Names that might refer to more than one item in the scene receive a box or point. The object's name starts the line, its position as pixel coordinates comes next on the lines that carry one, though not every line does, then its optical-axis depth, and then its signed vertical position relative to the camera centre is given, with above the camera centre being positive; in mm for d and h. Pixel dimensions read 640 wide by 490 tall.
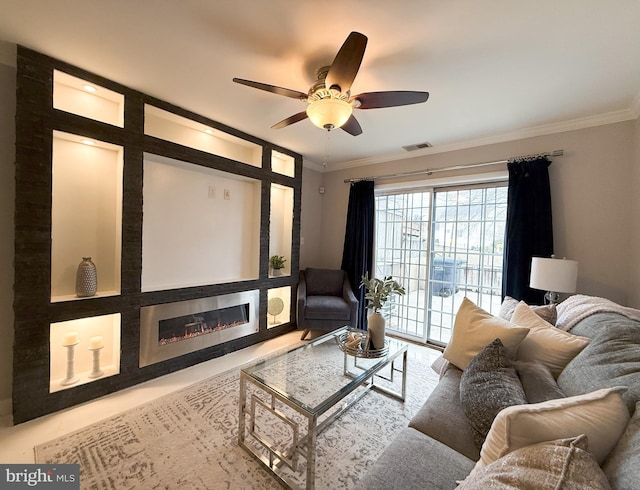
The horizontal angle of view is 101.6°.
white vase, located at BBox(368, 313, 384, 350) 2154 -748
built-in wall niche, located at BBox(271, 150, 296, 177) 3872 +1117
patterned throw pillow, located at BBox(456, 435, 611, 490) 581 -527
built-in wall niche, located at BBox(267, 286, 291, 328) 3721 -992
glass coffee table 1476 -954
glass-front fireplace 2449 -962
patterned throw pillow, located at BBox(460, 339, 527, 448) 1146 -669
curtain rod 2674 +949
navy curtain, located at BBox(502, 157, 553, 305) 2660 +233
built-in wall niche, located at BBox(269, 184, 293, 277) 3869 +217
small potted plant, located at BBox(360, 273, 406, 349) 2158 -518
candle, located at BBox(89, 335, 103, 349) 2201 -942
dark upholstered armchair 3420 -868
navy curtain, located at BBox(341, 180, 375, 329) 3906 +31
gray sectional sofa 635 -589
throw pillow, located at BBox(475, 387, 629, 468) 736 -514
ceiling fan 1566 +962
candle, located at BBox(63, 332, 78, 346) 2099 -872
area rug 1467 -1359
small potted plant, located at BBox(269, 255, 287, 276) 3689 -368
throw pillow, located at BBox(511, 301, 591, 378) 1426 -561
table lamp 2145 -234
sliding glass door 3178 -111
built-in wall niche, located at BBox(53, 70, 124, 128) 2090 +1140
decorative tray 2061 -882
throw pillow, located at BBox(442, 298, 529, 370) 1552 -563
